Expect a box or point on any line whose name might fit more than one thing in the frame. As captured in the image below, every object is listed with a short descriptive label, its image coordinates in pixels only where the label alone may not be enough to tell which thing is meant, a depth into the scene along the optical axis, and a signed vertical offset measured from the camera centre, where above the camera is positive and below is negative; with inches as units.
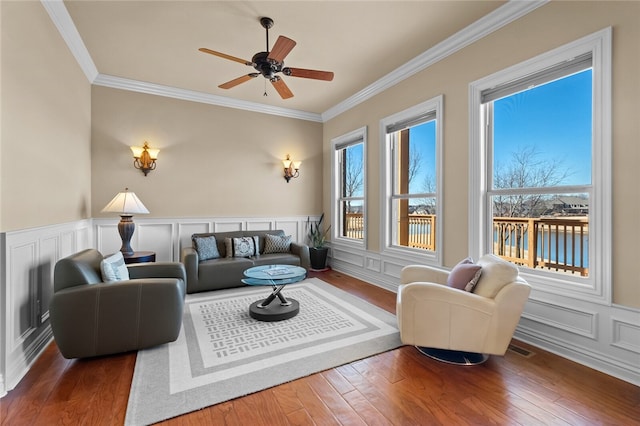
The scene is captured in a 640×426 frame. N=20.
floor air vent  96.8 -47.9
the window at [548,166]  88.2 +16.1
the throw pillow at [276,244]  194.2 -22.4
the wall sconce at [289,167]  224.1 +33.4
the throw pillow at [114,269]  97.4 -20.6
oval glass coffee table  119.0 -36.2
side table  149.2 -24.5
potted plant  217.5 -26.4
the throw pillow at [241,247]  182.2 -23.0
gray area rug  75.0 -46.8
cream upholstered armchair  86.0 -31.1
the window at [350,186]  203.2 +18.3
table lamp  148.4 +0.1
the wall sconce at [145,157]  178.2 +32.7
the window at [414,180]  145.3 +17.3
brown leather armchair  87.1 -31.6
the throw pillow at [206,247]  172.7 -22.3
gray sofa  159.6 -31.1
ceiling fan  109.2 +57.2
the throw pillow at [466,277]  94.0 -21.7
